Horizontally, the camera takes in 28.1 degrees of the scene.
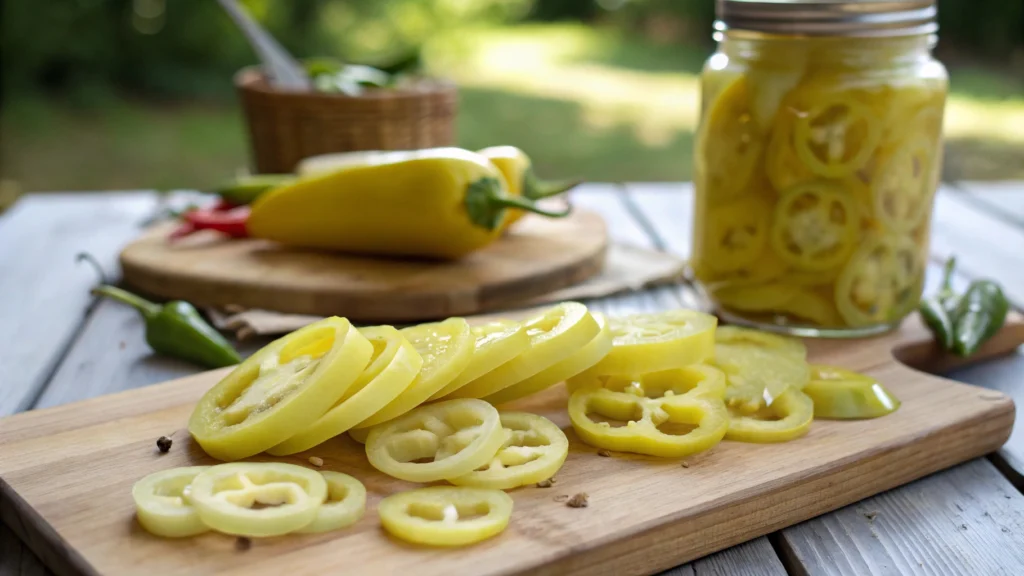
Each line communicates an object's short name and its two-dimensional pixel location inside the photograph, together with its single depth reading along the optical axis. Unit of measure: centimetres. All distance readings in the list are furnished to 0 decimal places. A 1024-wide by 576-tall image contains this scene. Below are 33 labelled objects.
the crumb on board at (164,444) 71
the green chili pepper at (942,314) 83
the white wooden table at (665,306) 69
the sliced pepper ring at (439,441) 68
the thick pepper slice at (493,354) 72
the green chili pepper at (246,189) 101
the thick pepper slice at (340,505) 67
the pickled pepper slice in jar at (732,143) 81
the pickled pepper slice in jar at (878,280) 81
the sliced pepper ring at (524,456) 69
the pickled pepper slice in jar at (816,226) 80
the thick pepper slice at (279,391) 70
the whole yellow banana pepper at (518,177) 96
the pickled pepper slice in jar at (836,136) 80
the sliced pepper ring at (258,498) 66
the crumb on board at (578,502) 68
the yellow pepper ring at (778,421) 72
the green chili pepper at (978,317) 82
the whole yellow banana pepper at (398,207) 91
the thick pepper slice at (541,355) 73
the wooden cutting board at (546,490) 66
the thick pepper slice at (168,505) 66
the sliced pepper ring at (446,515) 66
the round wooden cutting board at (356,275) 88
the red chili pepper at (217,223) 96
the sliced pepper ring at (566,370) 74
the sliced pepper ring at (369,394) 70
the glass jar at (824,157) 80
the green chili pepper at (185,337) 82
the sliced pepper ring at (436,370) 71
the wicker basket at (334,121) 105
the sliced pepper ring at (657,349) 74
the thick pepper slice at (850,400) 74
